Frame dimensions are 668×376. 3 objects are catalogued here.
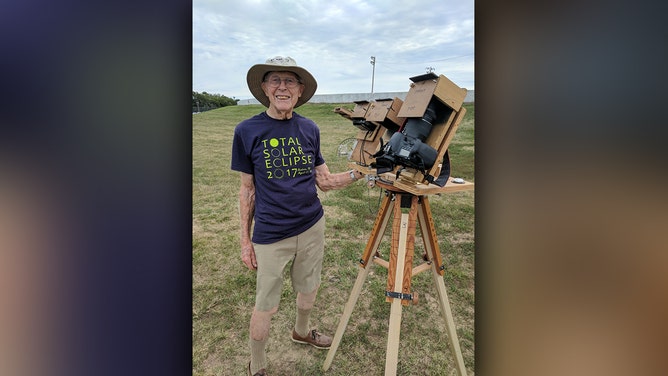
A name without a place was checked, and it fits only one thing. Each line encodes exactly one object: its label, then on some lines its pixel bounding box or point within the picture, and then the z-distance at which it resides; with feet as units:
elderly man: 5.16
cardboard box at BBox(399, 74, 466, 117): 4.23
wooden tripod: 4.82
